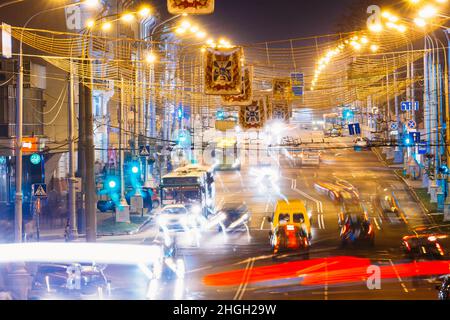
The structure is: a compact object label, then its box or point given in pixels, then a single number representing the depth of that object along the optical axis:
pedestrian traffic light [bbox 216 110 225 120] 86.16
